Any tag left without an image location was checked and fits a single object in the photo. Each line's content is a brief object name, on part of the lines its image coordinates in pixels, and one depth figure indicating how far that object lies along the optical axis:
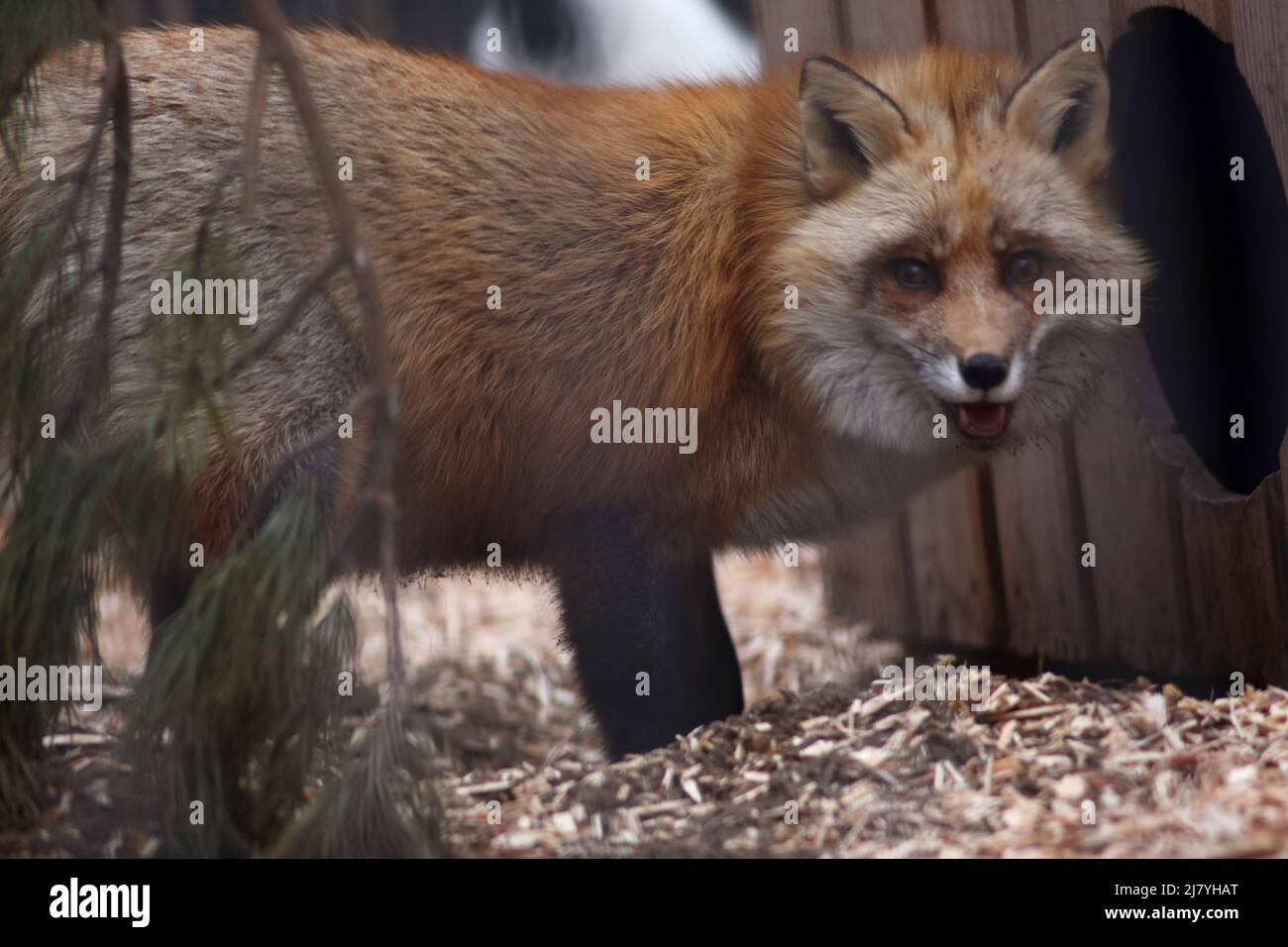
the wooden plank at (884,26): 4.11
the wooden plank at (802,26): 4.50
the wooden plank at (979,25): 3.78
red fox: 3.07
